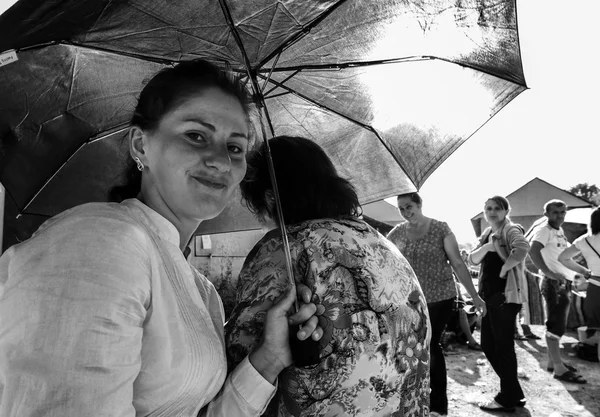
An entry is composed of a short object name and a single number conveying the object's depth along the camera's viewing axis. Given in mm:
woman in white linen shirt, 823
